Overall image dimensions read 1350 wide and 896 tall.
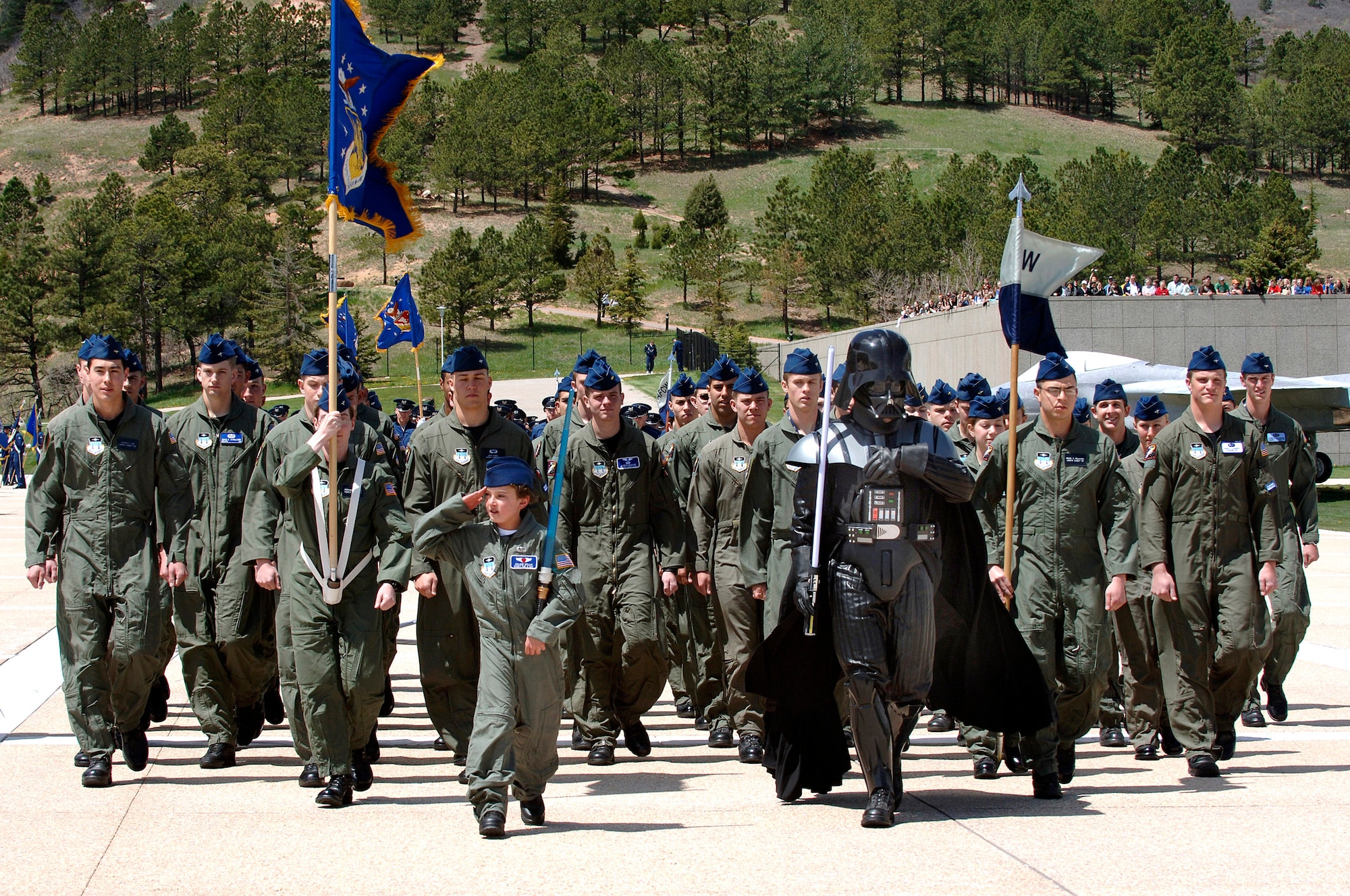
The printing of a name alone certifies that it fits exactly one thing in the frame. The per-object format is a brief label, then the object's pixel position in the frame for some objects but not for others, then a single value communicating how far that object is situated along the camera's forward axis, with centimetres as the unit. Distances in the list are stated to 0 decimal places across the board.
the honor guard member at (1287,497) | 1568
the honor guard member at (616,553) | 1619
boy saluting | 1185
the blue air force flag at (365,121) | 1454
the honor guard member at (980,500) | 1436
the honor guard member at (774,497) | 1531
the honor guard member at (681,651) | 1909
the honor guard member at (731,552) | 1637
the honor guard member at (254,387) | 1933
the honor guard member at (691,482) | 1803
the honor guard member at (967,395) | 2137
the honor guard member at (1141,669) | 1625
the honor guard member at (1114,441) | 1717
